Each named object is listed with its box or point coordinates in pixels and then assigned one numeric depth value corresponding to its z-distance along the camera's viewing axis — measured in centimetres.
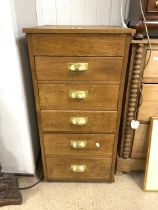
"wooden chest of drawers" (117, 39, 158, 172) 103
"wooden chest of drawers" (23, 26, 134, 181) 93
